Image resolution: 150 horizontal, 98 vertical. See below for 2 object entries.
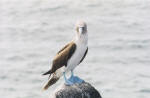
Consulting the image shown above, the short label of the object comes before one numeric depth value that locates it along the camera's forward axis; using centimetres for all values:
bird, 1273
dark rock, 1165
